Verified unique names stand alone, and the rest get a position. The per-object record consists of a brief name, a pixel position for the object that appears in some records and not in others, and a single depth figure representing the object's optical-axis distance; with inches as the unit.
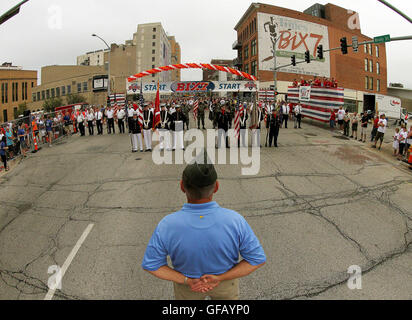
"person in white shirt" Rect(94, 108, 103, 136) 746.2
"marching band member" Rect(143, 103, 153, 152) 494.9
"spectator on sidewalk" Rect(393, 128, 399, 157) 503.3
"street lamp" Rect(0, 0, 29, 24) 310.8
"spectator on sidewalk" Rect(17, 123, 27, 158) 522.0
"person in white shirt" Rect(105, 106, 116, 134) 745.4
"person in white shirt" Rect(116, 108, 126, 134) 772.0
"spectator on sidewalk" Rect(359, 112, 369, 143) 650.3
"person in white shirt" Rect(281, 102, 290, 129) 824.2
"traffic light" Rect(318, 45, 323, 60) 860.8
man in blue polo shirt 77.4
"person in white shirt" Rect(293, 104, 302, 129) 796.0
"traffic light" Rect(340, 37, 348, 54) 739.9
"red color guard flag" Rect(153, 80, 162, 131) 417.3
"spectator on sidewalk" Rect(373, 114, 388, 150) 538.0
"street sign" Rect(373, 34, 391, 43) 560.1
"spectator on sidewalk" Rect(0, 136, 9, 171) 432.4
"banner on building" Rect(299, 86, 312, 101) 840.3
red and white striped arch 506.2
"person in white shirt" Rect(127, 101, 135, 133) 637.1
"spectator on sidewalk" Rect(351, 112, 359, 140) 642.8
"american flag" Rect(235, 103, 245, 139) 527.7
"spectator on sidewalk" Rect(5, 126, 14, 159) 480.1
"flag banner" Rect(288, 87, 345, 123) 751.7
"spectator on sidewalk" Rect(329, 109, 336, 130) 758.5
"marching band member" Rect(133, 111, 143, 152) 499.2
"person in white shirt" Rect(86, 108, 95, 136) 752.3
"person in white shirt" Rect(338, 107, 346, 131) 731.4
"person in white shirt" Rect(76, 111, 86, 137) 739.4
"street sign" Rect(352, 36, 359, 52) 696.2
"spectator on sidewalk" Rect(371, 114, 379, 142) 601.1
